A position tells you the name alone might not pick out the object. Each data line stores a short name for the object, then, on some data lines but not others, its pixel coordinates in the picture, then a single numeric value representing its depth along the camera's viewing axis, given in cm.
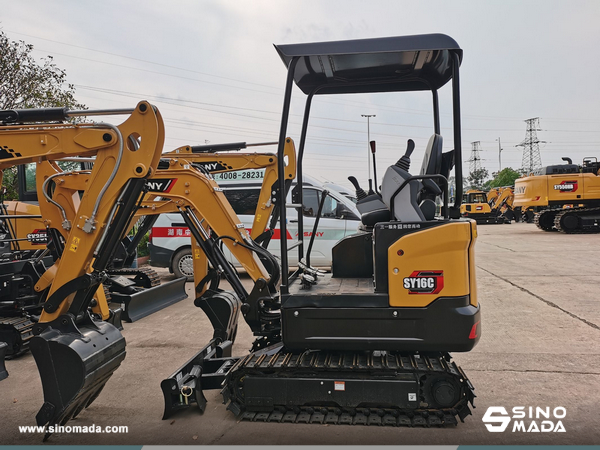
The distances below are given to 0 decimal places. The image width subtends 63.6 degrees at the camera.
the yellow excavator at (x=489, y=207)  3553
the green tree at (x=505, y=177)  7691
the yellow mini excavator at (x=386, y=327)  359
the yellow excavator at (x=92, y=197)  381
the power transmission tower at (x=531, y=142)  7588
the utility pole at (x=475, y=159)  7958
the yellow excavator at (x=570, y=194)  2223
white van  1094
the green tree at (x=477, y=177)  8784
